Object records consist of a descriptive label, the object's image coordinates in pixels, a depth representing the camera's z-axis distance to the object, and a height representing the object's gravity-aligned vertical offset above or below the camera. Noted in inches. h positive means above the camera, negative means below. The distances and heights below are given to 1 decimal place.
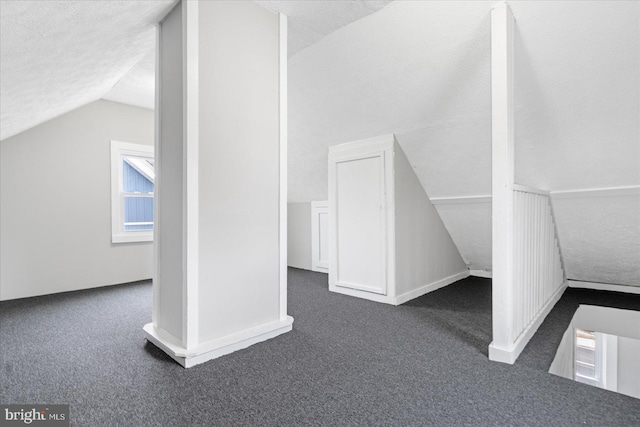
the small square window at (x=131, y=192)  145.6 +11.0
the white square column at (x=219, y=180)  67.6 +7.9
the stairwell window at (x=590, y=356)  119.1 -55.1
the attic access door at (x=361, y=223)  116.2 -3.2
